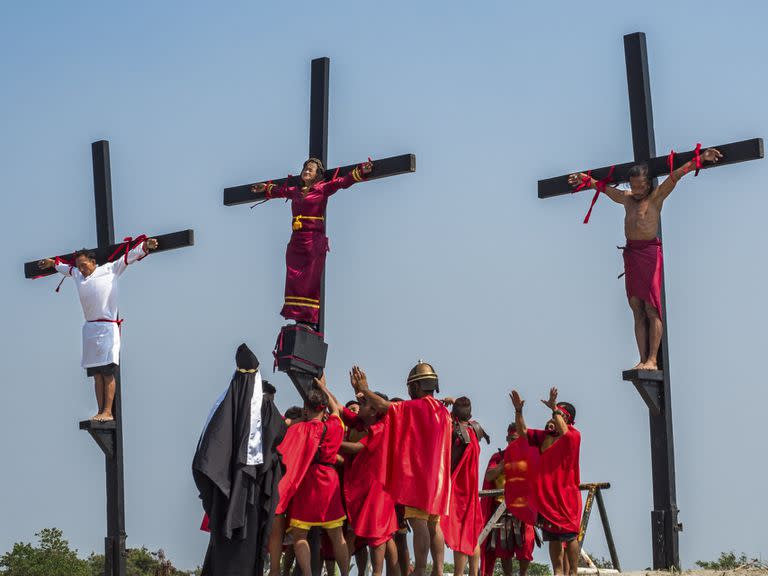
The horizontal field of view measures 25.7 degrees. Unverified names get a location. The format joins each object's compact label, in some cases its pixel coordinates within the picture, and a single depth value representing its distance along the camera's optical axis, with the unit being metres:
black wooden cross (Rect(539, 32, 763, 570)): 16.33
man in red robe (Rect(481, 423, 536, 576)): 16.91
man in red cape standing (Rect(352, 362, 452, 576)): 14.84
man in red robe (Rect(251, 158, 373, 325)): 17.67
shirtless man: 16.75
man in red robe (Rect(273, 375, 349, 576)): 15.22
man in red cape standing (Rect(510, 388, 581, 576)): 16.20
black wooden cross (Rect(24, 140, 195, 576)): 18.92
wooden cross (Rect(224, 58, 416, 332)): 17.70
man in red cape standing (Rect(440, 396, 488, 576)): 15.80
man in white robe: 19.19
